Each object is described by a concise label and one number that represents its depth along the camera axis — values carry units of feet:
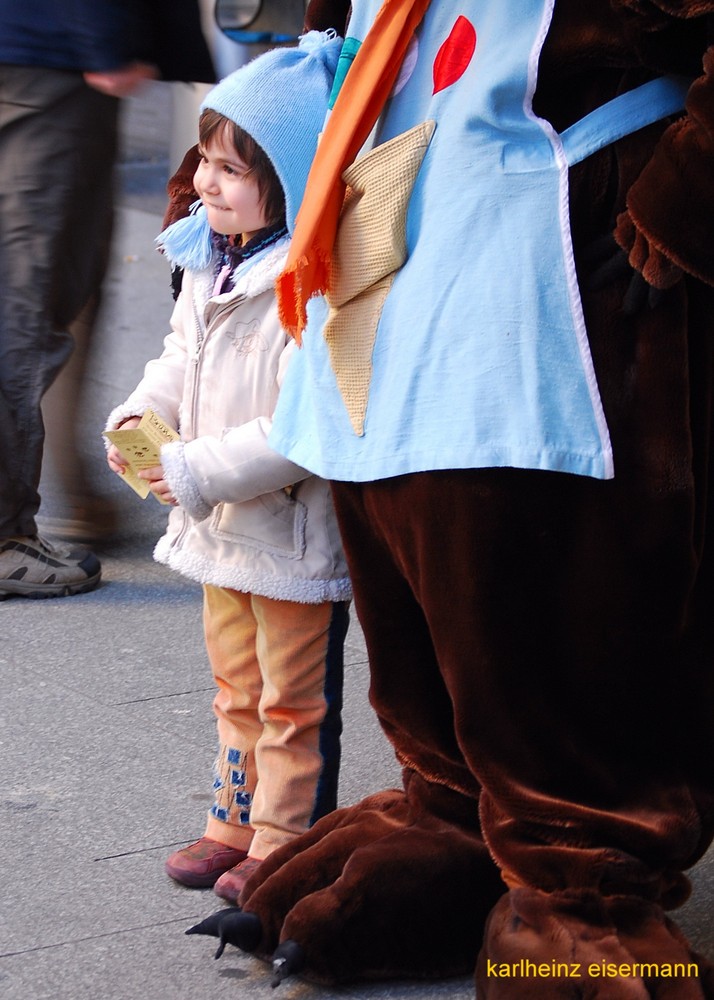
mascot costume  14.24
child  17.93
